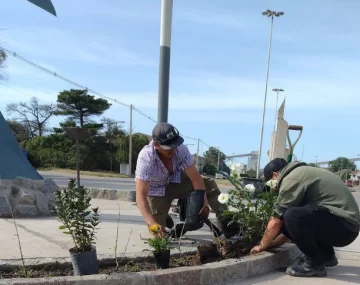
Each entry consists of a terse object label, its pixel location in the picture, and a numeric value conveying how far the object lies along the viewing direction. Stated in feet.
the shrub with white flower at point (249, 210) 12.67
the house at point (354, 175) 251.37
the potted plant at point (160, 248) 10.27
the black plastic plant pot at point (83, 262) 9.45
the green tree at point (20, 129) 149.07
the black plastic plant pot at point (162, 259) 10.48
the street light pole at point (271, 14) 110.83
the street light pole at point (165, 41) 18.84
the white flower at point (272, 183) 12.62
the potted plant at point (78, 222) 9.34
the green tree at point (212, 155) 227.40
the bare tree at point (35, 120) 151.74
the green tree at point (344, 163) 245.98
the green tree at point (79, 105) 139.85
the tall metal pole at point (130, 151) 121.80
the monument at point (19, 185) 18.76
